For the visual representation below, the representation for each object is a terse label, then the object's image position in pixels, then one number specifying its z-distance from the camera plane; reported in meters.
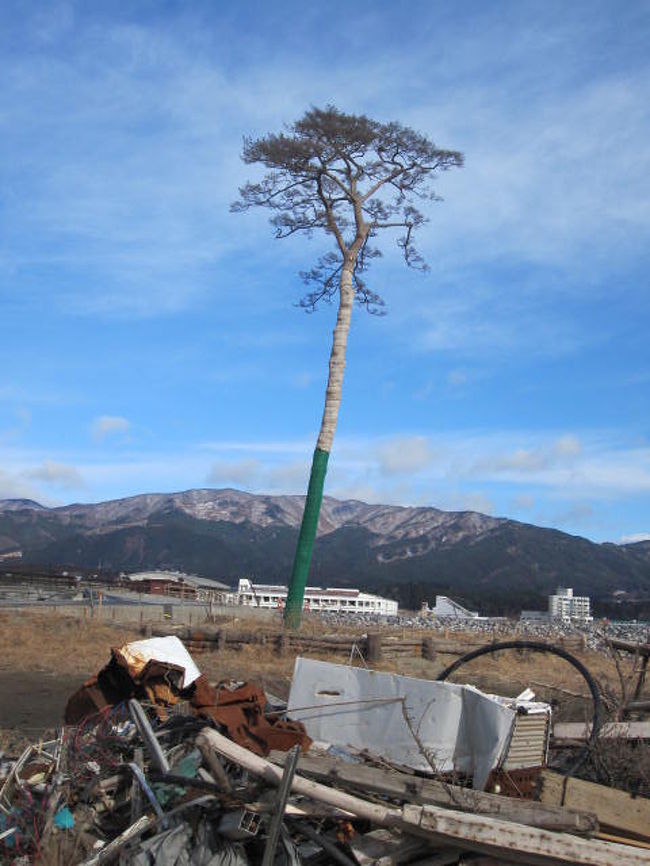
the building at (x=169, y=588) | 43.25
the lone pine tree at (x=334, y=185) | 21.14
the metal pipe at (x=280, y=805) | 4.71
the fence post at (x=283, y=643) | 17.16
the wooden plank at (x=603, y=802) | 5.17
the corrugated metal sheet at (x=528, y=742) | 5.96
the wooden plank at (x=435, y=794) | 4.82
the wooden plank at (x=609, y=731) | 6.62
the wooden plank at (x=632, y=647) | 8.28
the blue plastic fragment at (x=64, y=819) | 5.44
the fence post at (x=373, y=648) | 16.86
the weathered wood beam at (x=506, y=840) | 4.62
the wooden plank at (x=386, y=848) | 4.84
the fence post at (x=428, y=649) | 17.70
